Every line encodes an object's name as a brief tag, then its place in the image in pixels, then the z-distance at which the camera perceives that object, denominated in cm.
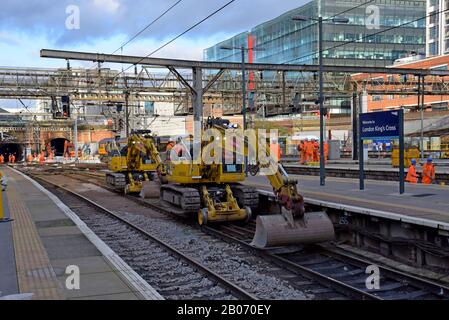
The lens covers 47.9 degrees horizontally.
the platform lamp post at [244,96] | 3031
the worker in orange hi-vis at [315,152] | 3772
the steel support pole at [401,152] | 1678
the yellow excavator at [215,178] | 1398
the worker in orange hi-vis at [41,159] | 6869
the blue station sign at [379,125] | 1767
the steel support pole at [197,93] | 2805
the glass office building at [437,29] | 10288
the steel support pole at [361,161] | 1892
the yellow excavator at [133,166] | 2498
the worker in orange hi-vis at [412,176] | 2225
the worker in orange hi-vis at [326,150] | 4231
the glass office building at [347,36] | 8019
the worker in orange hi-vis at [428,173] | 2212
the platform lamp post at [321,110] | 2138
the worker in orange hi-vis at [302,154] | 3788
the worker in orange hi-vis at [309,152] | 3791
